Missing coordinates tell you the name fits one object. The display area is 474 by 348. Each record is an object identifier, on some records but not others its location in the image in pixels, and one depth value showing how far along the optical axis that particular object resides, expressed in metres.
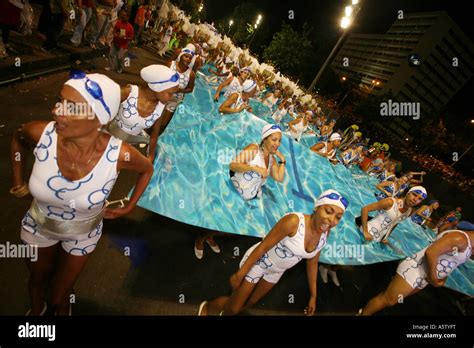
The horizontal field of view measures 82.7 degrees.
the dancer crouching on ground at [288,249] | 2.69
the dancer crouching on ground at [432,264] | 3.41
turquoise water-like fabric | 4.01
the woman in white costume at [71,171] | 1.72
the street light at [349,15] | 14.38
